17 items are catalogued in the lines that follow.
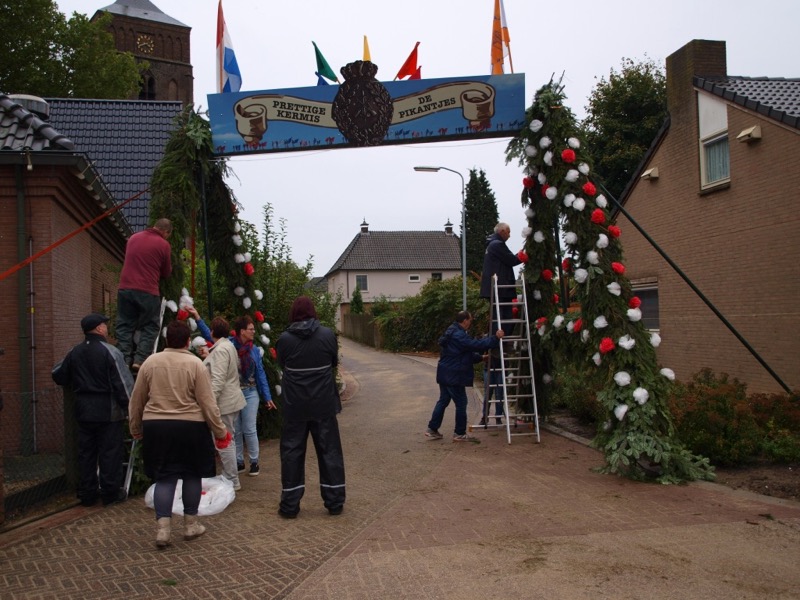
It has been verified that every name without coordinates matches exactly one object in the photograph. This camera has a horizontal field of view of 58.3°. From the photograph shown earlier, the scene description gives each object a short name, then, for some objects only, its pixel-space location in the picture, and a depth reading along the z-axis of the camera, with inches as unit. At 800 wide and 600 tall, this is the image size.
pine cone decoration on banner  382.0
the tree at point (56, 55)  1056.2
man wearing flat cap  273.7
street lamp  904.5
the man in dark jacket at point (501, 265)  408.5
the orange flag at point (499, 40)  403.2
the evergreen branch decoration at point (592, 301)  305.7
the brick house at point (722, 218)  496.7
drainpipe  342.0
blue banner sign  382.0
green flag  388.8
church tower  2400.3
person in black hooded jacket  257.8
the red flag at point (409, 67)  389.4
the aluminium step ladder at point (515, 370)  402.3
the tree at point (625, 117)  1030.4
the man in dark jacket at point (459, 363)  394.0
